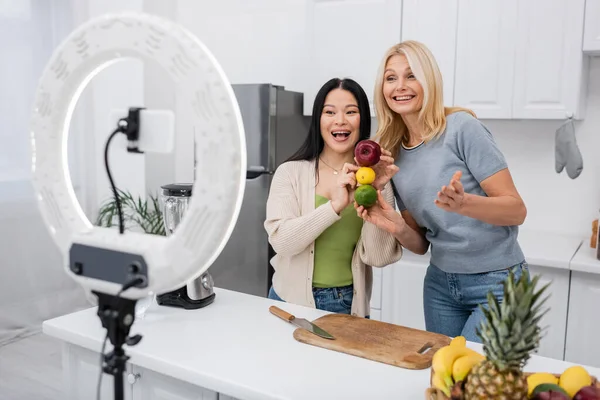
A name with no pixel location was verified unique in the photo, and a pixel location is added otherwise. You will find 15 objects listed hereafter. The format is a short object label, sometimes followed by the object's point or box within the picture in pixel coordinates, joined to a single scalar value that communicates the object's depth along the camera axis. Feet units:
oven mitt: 9.12
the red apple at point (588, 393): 2.93
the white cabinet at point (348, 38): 10.42
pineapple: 2.73
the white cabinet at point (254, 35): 12.46
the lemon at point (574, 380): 3.07
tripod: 2.26
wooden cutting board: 4.13
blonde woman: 5.23
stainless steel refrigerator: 10.64
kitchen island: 3.77
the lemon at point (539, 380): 3.14
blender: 5.25
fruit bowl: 3.04
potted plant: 11.89
